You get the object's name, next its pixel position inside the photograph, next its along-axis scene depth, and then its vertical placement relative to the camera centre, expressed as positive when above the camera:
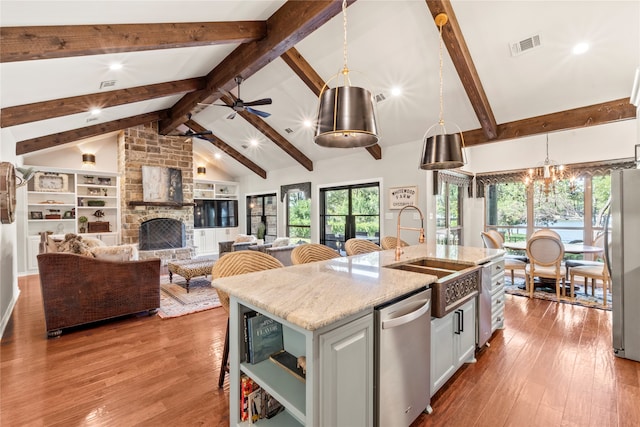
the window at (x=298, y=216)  8.20 -0.19
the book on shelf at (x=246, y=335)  1.58 -0.69
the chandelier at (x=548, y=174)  5.02 +0.59
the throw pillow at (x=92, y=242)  4.59 -0.50
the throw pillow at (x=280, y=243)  5.90 -0.68
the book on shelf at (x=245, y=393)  1.55 -0.98
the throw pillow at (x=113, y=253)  3.42 -0.50
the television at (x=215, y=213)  9.36 -0.09
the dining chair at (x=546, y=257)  4.18 -0.74
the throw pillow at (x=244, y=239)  6.69 -0.68
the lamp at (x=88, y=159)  6.90 +1.27
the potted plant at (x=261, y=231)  9.21 -0.67
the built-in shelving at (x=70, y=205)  6.33 +0.17
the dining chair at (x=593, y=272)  3.89 -0.93
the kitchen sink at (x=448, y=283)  1.85 -0.56
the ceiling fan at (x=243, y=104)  4.41 +1.64
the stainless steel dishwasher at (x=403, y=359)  1.44 -0.82
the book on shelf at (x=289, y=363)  1.47 -0.84
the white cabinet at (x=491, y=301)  2.58 -0.91
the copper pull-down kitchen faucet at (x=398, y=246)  2.62 -0.35
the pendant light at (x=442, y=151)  2.54 +0.50
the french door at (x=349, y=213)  6.69 -0.10
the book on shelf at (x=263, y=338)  1.58 -0.73
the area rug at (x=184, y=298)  3.80 -1.31
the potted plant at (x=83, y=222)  6.80 -0.25
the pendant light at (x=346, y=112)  1.59 +0.54
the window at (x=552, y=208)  5.66 -0.02
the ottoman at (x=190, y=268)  4.53 -0.93
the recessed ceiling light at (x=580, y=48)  3.40 +1.89
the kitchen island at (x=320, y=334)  1.18 -0.56
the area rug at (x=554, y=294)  4.09 -1.39
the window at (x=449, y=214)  6.00 -0.14
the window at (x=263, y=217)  9.30 -0.23
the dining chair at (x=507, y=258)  4.70 -0.89
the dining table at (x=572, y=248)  4.39 -0.67
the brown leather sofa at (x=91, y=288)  3.01 -0.87
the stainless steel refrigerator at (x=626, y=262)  2.59 -0.51
